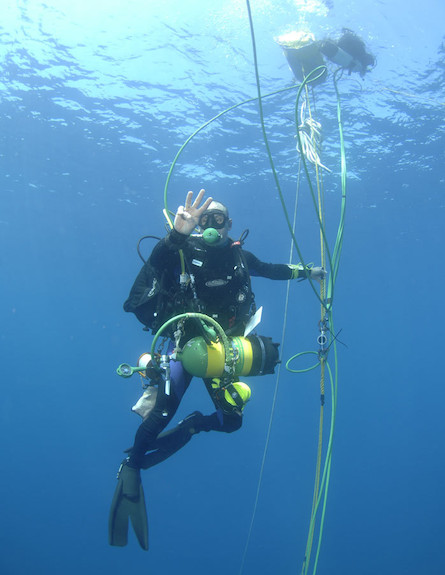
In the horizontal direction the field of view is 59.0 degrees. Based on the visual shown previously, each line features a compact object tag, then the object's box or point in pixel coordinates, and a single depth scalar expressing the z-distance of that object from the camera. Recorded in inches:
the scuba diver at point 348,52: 283.4
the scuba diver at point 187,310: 164.7
